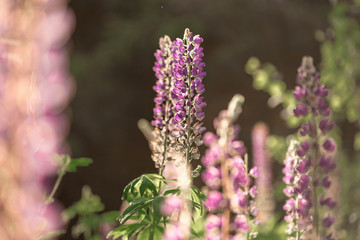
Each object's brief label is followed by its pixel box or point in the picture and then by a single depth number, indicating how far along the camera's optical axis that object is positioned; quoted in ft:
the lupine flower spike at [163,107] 5.04
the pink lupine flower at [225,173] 3.92
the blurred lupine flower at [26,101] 2.44
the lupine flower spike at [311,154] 4.88
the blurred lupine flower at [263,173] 13.83
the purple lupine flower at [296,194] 4.83
